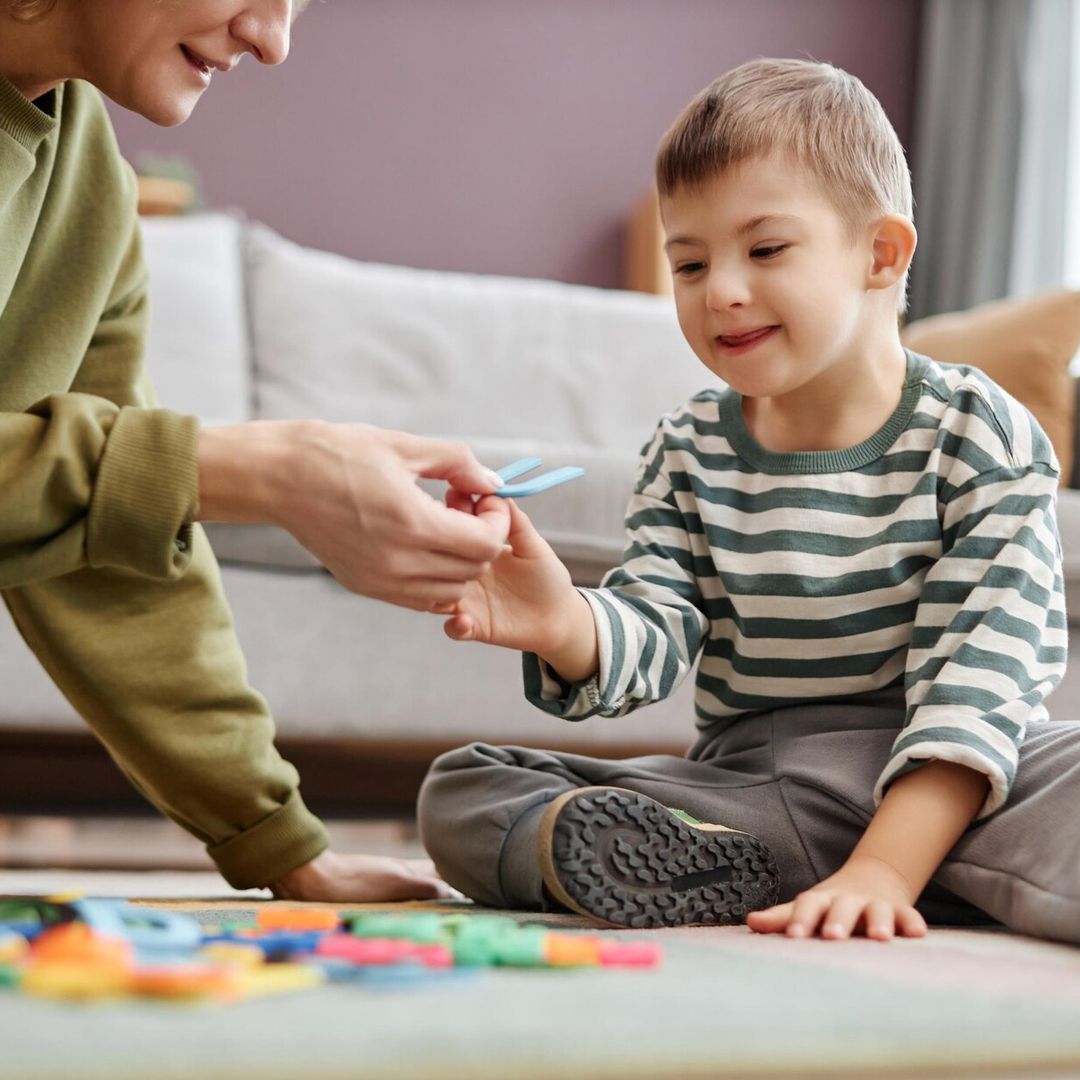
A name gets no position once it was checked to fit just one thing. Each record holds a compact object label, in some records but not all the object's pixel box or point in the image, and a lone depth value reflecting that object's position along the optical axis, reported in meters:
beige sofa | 1.69
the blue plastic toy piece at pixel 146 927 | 0.56
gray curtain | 3.45
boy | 0.86
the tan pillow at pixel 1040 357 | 2.04
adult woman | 0.71
